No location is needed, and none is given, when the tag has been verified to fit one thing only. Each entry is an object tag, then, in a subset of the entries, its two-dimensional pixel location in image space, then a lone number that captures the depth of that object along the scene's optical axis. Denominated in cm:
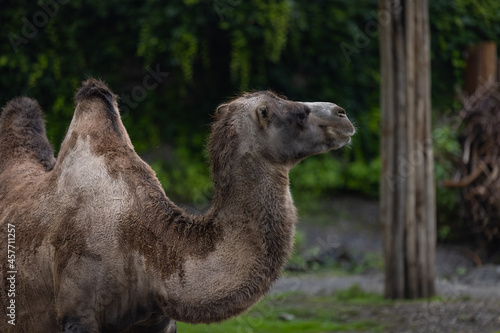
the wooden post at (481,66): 2277
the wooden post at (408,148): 1523
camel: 755
